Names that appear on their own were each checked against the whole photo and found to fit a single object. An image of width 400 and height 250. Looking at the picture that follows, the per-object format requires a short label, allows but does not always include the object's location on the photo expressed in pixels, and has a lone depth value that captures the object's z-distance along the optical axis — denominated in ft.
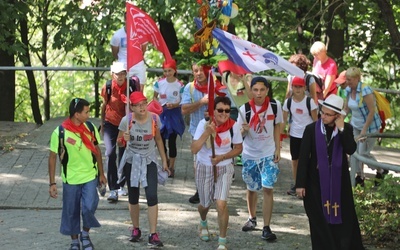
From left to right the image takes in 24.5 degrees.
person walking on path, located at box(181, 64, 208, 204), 37.04
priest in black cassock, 28.53
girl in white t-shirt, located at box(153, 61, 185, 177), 41.16
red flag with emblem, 32.50
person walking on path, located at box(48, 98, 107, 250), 30.60
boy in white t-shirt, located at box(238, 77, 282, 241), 33.53
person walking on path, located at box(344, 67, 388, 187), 39.47
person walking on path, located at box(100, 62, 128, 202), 37.22
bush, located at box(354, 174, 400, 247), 32.63
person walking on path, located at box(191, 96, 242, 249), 31.14
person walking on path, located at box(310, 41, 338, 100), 41.11
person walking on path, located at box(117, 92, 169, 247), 31.83
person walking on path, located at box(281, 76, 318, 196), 37.86
